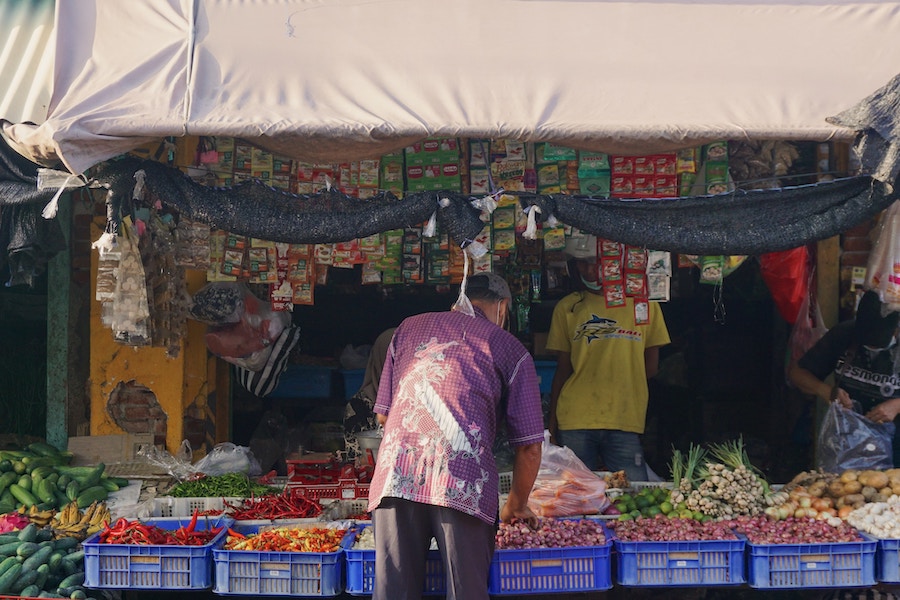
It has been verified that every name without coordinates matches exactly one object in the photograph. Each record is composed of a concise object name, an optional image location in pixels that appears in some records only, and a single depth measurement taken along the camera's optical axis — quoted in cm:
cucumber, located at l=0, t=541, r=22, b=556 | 517
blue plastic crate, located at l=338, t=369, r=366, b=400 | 779
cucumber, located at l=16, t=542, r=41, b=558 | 512
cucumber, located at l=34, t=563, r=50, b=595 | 499
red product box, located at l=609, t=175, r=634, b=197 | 577
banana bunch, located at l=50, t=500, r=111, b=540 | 548
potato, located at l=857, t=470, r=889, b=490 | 548
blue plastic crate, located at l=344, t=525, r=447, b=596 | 484
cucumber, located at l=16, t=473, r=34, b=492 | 595
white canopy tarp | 488
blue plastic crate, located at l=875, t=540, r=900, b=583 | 495
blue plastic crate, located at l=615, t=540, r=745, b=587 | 493
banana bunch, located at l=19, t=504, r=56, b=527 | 560
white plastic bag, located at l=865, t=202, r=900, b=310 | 544
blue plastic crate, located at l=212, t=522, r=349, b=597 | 486
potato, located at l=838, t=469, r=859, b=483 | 560
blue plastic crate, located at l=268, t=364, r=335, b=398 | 801
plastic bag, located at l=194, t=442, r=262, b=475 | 629
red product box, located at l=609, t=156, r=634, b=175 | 577
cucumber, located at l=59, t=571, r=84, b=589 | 501
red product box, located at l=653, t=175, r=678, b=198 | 579
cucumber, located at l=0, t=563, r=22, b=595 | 489
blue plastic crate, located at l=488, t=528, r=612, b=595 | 487
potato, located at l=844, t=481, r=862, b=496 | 550
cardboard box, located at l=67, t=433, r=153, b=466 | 670
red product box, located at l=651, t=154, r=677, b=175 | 579
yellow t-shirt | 666
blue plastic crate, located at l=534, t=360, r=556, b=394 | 759
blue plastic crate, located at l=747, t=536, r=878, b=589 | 492
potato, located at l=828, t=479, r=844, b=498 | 555
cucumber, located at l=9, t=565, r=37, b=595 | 495
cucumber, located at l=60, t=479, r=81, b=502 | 587
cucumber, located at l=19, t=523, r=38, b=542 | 526
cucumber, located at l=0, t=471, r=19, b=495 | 596
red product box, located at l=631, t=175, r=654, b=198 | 578
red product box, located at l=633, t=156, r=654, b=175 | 578
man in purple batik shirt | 443
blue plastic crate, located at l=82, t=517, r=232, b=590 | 489
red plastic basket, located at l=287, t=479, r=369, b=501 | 574
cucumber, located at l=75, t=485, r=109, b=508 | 583
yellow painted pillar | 675
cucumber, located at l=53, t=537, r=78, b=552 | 530
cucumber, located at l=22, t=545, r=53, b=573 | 503
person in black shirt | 600
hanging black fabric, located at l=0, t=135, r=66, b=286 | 518
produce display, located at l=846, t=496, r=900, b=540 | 502
